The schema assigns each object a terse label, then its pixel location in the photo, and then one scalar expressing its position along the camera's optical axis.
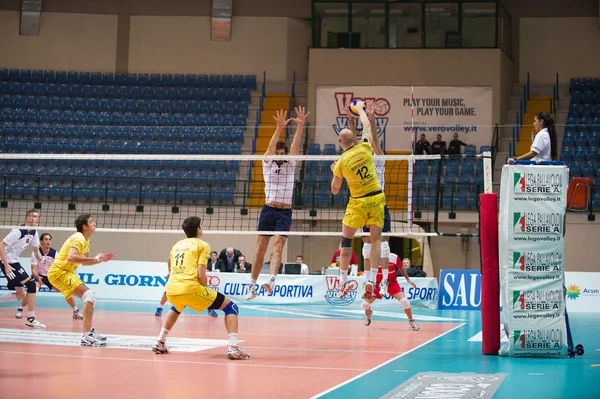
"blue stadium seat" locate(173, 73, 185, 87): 28.17
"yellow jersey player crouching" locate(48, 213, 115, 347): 10.20
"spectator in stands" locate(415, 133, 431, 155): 23.84
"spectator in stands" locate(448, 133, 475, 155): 24.34
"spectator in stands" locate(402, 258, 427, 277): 19.58
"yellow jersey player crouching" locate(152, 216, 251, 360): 9.00
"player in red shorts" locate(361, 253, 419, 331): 12.79
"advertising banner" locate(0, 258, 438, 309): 18.56
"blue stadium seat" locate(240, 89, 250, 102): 27.64
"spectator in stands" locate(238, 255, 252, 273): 20.22
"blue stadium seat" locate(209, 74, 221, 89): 28.16
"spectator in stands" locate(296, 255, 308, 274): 19.73
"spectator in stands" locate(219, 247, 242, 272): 20.41
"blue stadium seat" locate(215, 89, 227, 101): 27.64
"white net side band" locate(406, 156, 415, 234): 12.11
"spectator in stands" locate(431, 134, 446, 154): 24.18
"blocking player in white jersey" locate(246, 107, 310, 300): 11.24
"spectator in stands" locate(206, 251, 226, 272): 20.41
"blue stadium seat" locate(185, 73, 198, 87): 28.16
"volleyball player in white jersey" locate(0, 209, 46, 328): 13.03
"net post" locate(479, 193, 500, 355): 9.63
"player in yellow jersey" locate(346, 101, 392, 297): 10.48
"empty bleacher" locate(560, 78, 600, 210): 22.23
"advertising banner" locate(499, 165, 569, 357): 9.36
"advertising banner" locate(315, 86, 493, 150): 25.94
